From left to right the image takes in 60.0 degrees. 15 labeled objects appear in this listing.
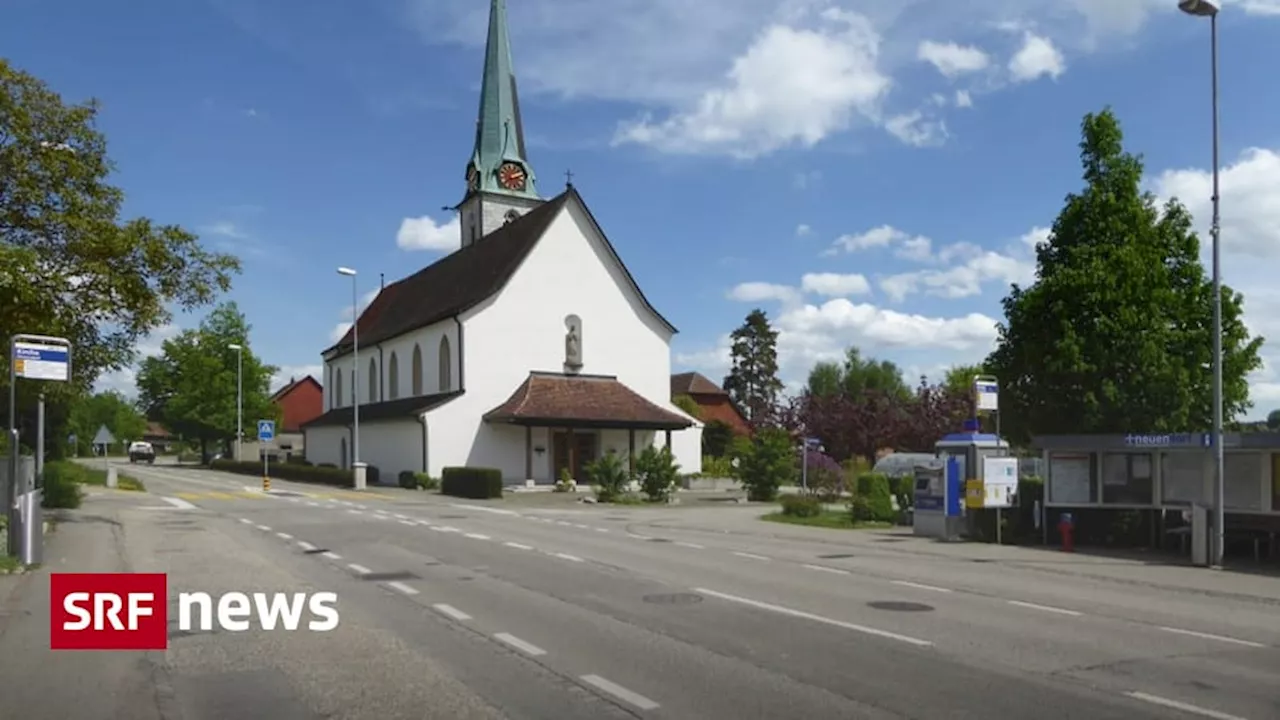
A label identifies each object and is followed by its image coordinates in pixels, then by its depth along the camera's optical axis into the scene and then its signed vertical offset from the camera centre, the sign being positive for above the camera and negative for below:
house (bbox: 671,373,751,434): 94.00 +0.72
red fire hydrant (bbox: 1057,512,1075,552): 20.86 -2.37
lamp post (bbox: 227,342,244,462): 75.56 +0.32
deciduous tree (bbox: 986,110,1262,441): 22.61 +1.70
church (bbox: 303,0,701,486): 49.34 +1.84
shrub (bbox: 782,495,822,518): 29.52 -2.75
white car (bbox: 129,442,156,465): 101.19 -4.67
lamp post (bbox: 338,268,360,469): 50.05 -0.52
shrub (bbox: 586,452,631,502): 38.84 -2.56
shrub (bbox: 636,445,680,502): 38.47 -2.39
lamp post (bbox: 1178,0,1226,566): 18.22 -0.29
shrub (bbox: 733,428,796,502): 38.22 -2.09
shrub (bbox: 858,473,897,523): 27.58 -2.30
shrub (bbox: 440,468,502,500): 40.38 -2.92
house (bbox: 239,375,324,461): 106.69 -0.57
